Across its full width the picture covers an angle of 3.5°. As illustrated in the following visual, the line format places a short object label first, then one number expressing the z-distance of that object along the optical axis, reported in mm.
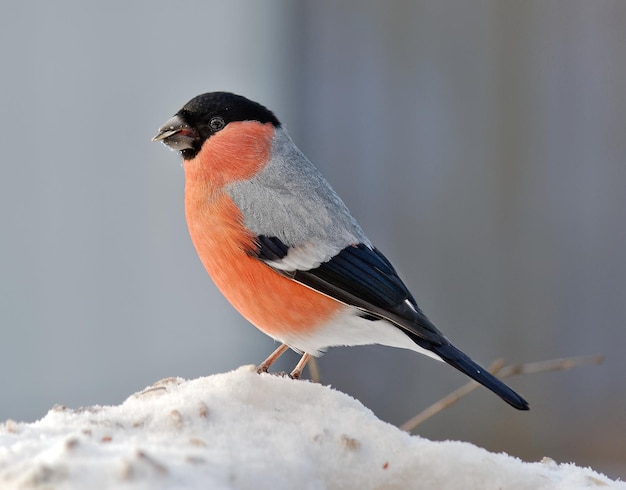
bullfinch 3482
